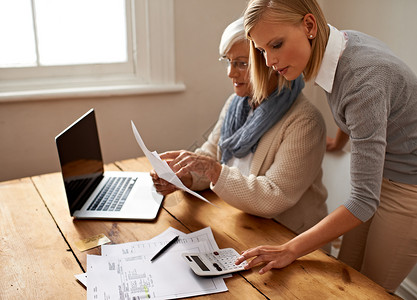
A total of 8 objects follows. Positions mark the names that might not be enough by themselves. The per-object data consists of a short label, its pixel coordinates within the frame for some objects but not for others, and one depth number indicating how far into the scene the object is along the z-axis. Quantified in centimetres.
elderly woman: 136
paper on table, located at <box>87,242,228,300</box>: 101
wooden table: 103
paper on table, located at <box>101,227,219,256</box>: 119
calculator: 107
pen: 116
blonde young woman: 107
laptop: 136
